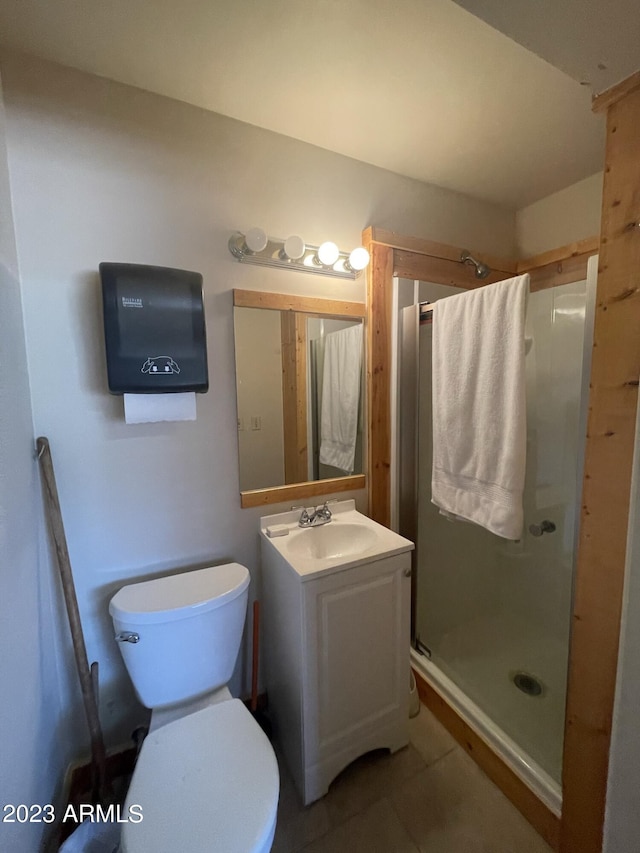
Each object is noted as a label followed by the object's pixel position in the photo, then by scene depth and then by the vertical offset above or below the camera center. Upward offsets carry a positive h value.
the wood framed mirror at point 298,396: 1.49 -0.02
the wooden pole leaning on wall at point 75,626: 1.12 -0.76
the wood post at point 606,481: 0.84 -0.24
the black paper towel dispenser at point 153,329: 1.15 +0.22
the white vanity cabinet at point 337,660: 1.22 -1.00
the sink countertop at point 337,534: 1.23 -0.61
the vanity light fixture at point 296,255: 1.37 +0.57
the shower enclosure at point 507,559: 1.59 -0.94
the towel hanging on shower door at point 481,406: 1.30 -0.07
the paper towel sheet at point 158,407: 1.22 -0.05
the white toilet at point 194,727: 0.82 -1.00
